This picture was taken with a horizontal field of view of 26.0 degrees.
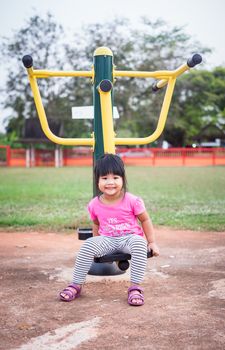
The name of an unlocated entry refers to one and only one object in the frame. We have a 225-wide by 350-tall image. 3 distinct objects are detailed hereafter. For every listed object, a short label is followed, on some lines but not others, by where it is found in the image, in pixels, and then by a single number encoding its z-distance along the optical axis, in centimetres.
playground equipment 302
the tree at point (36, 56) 2778
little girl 265
